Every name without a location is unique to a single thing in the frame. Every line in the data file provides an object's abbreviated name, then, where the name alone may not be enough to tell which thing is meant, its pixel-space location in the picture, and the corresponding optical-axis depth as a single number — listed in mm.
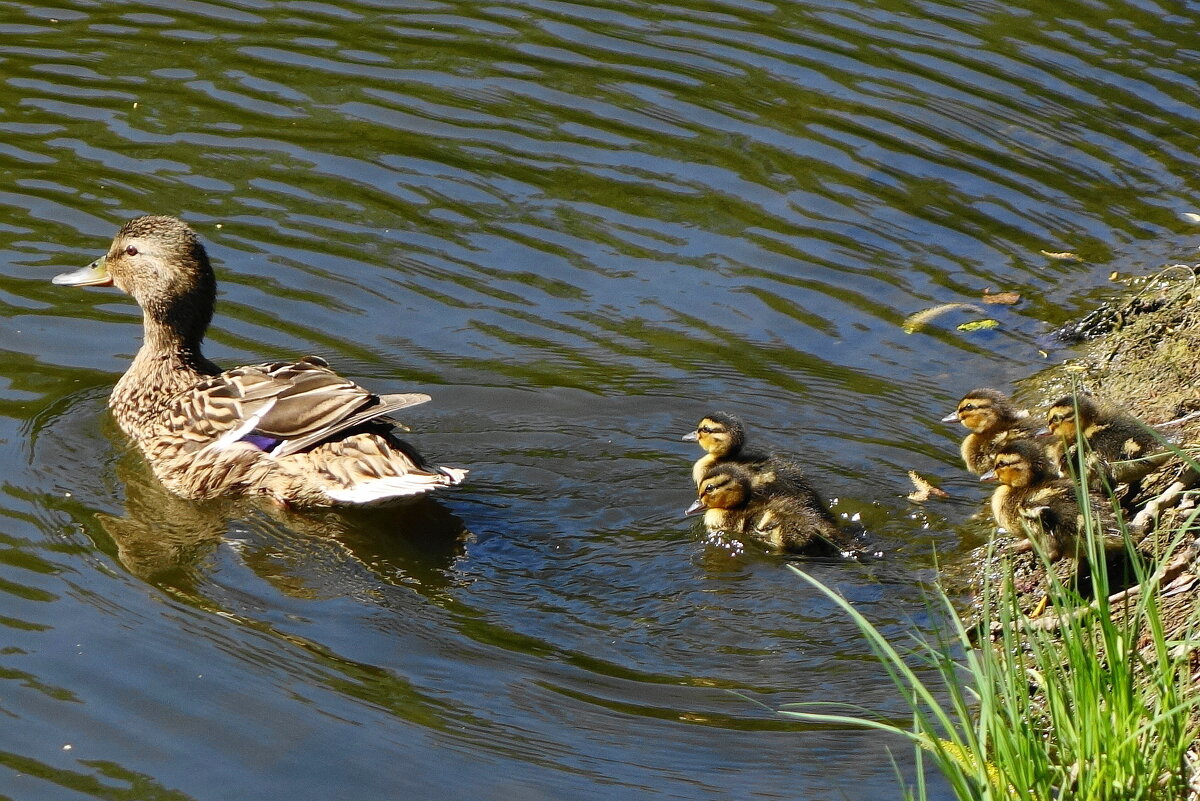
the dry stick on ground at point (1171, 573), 8988
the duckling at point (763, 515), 11141
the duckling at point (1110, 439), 10680
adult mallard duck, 11609
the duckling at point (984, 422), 11898
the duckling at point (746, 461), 11352
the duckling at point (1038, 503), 10000
